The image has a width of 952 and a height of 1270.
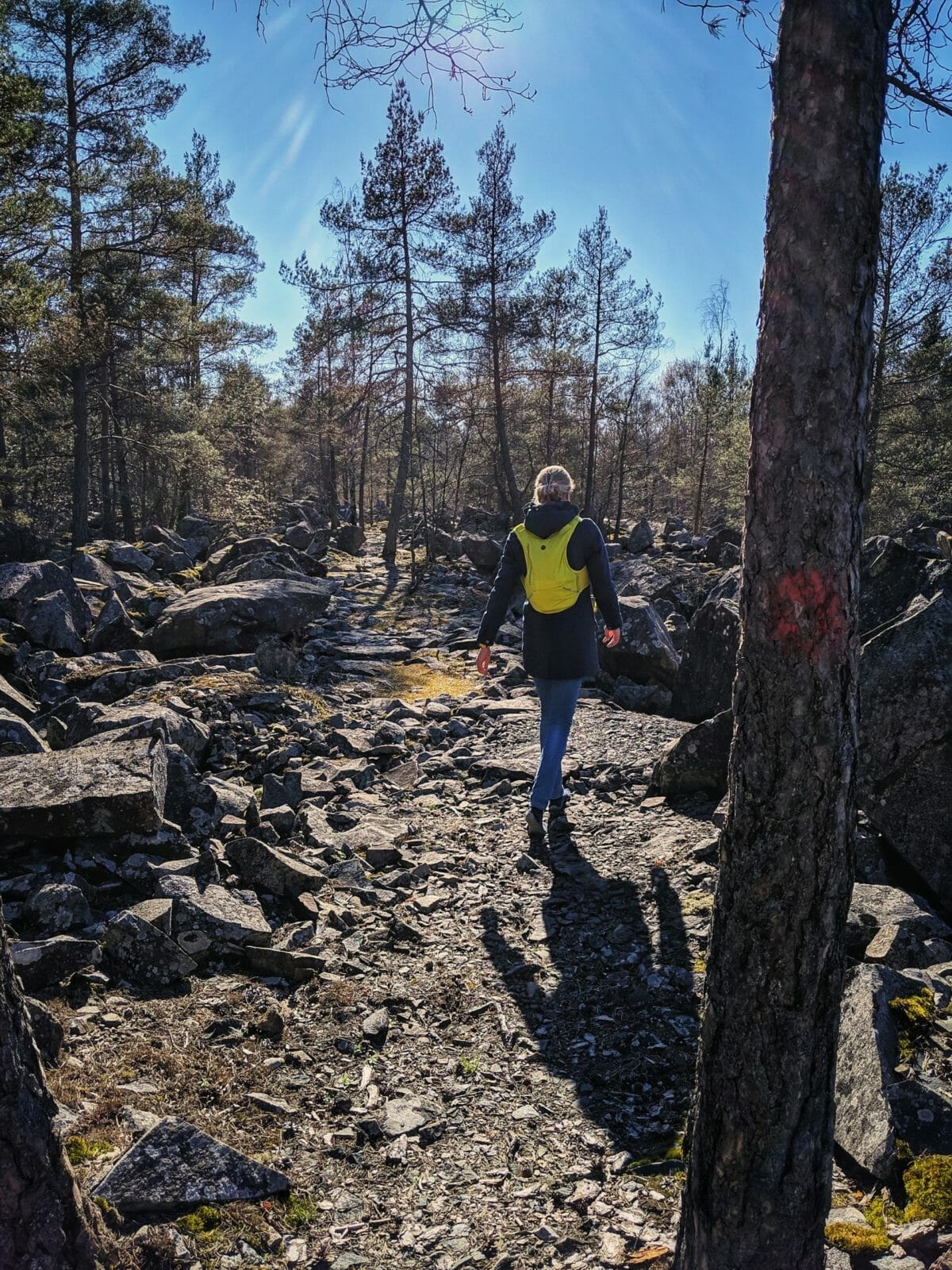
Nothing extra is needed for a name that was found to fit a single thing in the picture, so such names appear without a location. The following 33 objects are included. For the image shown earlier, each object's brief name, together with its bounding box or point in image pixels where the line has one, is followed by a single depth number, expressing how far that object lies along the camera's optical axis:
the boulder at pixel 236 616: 10.47
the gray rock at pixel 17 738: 6.00
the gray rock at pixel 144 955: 3.90
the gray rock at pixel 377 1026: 3.67
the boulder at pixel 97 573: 12.63
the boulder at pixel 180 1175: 2.48
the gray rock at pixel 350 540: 25.39
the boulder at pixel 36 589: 9.90
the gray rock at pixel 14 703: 7.25
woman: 5.35
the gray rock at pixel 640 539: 27.56
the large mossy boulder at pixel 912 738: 4.37
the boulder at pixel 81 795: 4.57
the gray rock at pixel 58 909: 4.09
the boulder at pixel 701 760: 5.91
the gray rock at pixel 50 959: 3.68
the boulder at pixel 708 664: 8.09
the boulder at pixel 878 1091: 2.65
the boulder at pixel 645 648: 9.77
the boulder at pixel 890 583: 6.65
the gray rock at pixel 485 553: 20.94
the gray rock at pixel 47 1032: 3.14
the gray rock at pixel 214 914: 4.26
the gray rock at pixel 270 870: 4.88
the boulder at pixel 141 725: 6.28
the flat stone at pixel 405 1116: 3.10
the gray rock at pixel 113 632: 10.20
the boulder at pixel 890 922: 3.71
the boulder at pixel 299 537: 23.48
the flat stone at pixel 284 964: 4.12
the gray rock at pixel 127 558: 15.34
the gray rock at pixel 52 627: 9.71
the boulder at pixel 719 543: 24.41
